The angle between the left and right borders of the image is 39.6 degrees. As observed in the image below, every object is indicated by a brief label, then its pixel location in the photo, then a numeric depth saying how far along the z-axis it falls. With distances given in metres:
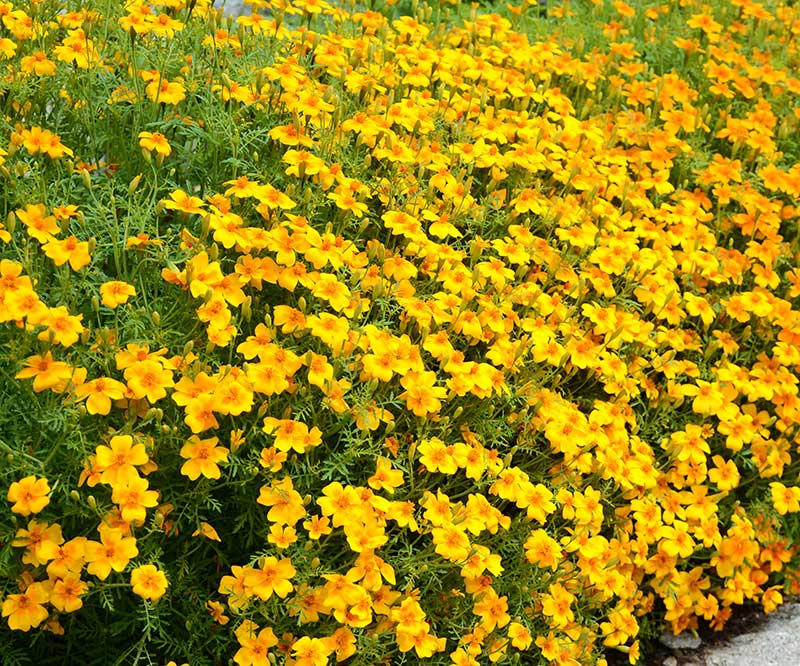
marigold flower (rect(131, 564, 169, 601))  2.24
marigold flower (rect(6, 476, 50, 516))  2.16
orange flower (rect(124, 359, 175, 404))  2.28
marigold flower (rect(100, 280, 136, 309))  2.36
